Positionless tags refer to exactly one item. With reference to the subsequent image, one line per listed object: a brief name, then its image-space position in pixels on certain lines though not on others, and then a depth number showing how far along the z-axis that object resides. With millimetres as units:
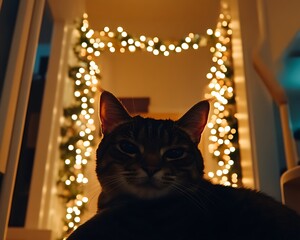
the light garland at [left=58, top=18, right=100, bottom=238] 2268
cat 593
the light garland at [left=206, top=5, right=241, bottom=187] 2254
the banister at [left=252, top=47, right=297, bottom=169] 1086
